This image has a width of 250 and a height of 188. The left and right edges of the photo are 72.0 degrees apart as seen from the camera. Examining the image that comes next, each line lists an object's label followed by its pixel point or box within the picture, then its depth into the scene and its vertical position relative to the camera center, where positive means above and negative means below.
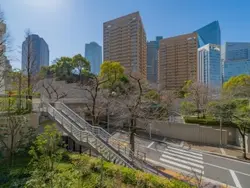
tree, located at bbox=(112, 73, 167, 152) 12.53 -1.20
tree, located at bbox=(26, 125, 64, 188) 6.24 -2.49
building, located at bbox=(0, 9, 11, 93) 11.89 +3.35
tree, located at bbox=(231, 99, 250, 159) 13.17 -1.84
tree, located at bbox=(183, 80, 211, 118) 24.47 -0.28
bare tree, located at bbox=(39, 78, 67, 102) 24.58 +0.89
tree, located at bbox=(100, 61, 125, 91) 26.10 +3.88
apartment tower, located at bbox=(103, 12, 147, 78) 60.94 +19.40
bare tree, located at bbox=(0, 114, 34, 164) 9.42 -2.32
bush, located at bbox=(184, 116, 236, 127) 18.62 -3.17
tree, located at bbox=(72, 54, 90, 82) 33.69 +5.82
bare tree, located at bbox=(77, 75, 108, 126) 16.86 -1.08
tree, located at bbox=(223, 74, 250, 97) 22.64 +1.26
